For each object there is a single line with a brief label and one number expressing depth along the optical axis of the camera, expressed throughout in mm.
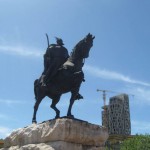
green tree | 44812
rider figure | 11719
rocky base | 10209
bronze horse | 11281
